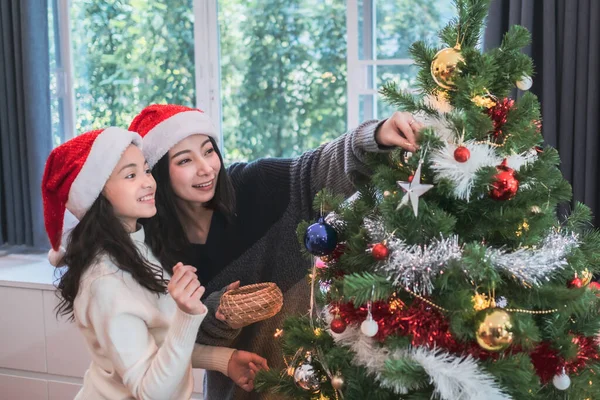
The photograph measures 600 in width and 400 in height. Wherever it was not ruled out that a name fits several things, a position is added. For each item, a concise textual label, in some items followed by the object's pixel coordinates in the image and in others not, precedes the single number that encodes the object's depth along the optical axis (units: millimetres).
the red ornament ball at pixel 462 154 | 1156
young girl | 1475
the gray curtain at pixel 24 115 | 3426
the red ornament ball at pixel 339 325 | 1266
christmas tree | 1142
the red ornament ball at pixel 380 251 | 1171
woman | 1738
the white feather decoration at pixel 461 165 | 1170
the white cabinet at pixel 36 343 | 3137
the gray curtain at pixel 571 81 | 2457
